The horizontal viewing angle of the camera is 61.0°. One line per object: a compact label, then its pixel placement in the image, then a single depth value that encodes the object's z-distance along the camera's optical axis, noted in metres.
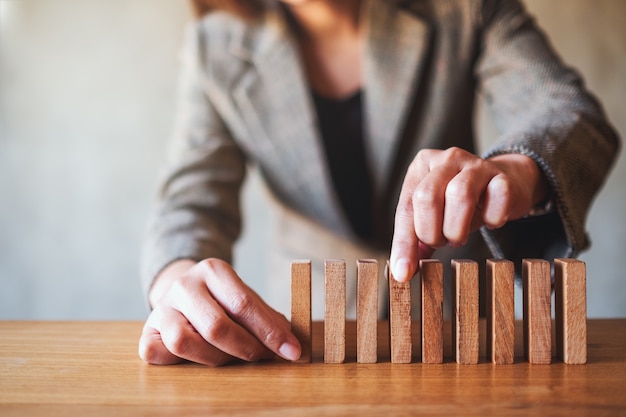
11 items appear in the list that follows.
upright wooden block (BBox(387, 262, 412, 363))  0.66
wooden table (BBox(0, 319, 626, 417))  0.49
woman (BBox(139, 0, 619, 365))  1.05
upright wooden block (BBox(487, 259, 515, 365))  0.65
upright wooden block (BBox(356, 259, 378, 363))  0.66
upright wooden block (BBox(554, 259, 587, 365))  0.65
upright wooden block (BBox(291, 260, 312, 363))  0.67
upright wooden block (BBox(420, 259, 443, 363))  0.66
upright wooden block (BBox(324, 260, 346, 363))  0.66
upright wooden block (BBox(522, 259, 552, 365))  0.65
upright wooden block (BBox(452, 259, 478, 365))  0.65
